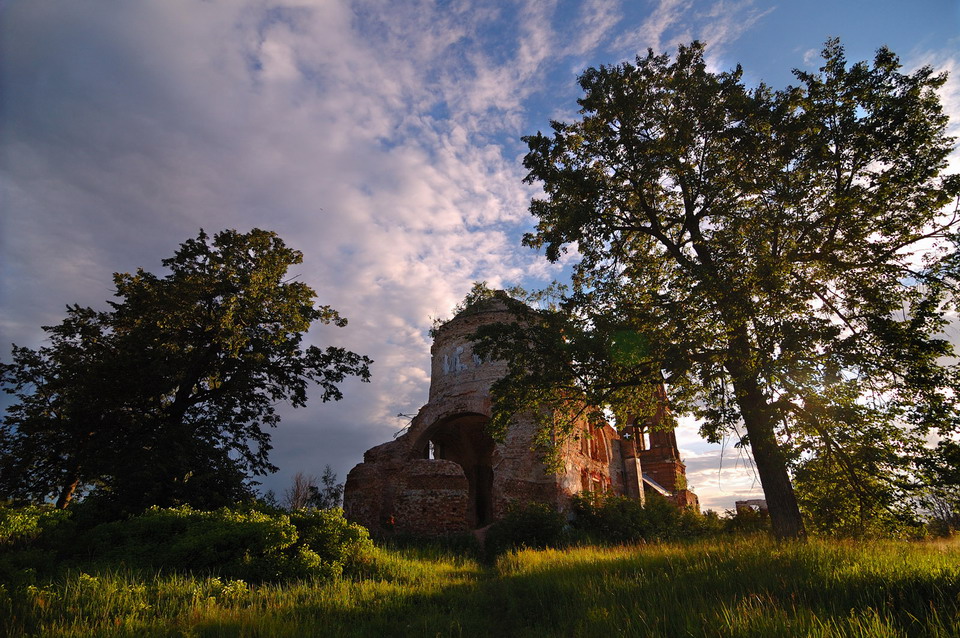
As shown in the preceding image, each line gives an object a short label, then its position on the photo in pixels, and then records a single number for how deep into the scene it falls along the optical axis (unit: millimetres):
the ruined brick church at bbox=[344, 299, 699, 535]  19047
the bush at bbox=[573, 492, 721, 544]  18562
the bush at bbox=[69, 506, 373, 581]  9125
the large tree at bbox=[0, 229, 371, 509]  15977
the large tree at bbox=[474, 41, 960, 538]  9148
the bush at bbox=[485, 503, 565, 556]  15750
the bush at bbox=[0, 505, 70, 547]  8594
